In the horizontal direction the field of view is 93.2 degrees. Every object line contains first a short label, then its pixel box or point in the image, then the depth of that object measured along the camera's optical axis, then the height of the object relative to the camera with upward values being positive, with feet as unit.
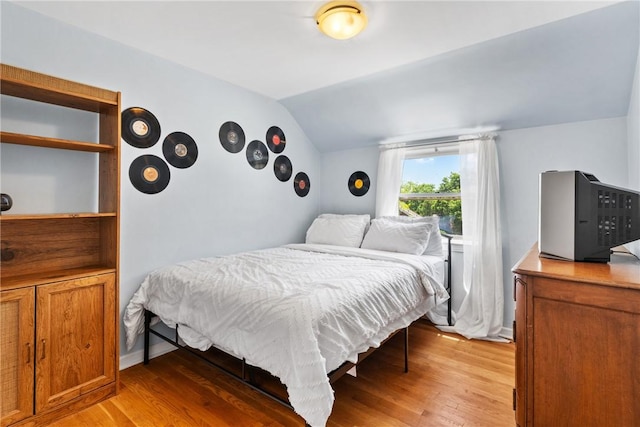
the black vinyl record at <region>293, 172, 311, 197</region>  12.36 +1.21
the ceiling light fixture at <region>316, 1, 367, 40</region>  5.59 +3.73
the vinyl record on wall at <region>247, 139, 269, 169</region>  10.46 +2.07
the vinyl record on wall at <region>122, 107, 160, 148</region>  7.45 +2.15
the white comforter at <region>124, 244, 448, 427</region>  4.41 -1.75
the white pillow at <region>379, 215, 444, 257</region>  9.80 -0.85
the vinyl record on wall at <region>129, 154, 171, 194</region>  7.64 +1.00
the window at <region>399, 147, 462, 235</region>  10.83 +0.99
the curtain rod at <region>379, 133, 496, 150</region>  9.69 +2.56
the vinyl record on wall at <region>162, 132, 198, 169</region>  8.27 +1.77
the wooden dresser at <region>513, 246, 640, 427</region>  3.08 -1.44
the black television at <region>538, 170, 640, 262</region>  4.14 -0.03
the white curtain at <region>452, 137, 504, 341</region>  9.16 -1.04
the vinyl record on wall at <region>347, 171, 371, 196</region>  12.33 +1.25
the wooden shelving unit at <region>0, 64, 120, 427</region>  5.17 -1.44
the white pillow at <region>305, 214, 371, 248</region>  10.92 -0.64
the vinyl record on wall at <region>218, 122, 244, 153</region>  9.61 +2.47
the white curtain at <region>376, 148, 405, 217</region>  11.37 +1.19
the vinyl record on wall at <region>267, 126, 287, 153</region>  11.15 +2.77
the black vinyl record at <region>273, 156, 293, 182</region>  11.45 +1.74
